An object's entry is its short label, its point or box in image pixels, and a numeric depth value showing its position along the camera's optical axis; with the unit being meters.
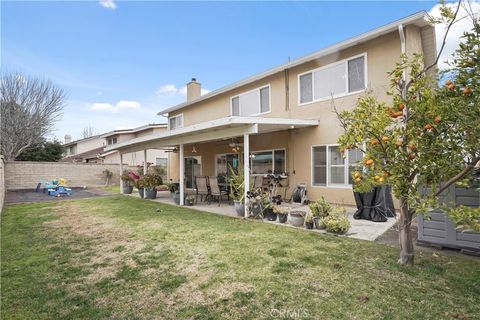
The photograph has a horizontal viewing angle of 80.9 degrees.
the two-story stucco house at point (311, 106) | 7.96
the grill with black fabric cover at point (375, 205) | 6.77
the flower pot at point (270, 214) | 7.26
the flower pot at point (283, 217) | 6.98
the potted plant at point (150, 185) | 12.57
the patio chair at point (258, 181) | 9.26
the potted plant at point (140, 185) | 12.63
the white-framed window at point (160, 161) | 26.48
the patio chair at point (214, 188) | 9.99
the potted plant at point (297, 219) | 6.50
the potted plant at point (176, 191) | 10.98
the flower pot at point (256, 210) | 7.51
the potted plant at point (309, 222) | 6.19
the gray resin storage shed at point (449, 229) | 4.16
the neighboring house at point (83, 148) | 30.40
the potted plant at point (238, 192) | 7.74
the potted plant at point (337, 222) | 5.62
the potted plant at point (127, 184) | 14.52
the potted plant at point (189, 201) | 10.29
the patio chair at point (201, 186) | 10.59
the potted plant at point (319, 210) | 6.14
